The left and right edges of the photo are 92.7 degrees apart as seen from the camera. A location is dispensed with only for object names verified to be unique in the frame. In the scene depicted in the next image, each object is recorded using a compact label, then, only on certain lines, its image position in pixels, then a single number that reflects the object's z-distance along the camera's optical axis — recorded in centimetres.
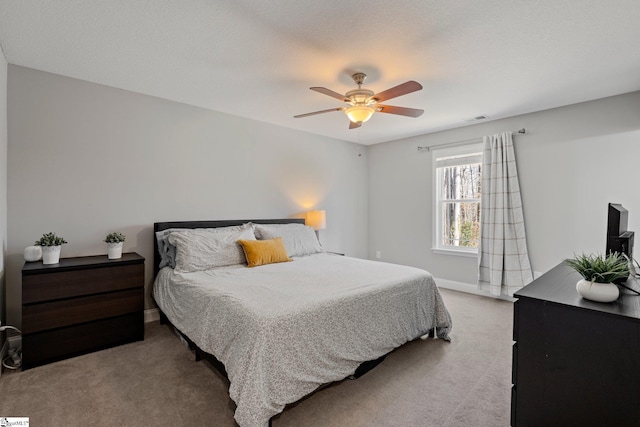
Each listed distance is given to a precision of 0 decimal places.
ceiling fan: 235
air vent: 389
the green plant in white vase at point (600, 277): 126
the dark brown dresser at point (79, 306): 229
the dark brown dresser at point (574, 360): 114
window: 443
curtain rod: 384
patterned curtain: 383
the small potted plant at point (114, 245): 277
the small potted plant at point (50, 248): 246
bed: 165
